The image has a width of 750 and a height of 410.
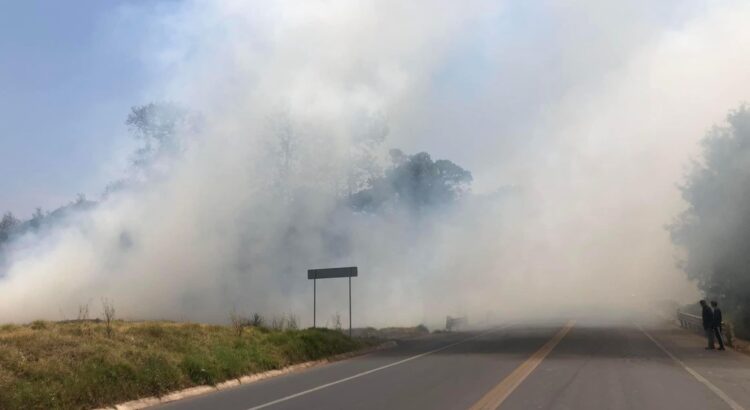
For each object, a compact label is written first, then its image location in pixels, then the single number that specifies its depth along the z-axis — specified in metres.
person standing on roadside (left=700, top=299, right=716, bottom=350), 21.27
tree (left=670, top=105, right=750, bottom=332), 28.14
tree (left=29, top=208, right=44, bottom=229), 40.48
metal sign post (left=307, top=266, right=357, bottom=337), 24.38
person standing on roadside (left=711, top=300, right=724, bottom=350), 21.17
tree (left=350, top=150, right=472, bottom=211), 59.81
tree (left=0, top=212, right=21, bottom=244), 45.69
